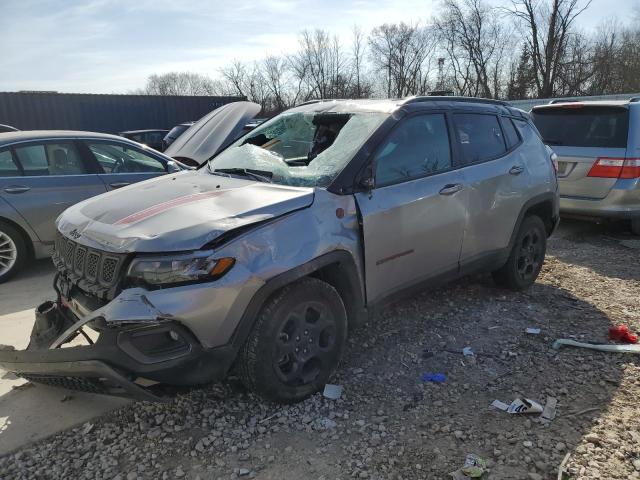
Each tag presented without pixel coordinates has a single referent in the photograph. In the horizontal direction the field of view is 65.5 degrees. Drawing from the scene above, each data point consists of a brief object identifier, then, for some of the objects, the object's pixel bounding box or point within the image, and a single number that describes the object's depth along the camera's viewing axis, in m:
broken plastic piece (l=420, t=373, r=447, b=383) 3.18
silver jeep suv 2.38
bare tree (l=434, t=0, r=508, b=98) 42.45
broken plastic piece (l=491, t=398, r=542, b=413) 2.84
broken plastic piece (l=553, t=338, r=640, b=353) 3.52
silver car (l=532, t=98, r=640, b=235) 6.23
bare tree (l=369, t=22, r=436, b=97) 44.28
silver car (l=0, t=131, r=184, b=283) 5.16
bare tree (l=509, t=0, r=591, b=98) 36.69
